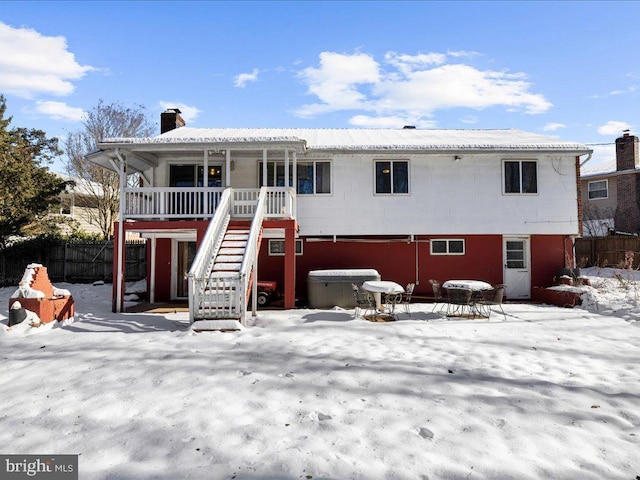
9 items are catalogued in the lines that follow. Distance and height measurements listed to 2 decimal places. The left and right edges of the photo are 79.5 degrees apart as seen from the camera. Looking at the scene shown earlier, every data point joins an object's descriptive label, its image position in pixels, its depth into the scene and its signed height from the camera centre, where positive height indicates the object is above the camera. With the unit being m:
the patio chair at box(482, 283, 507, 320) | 9.24 -1.35
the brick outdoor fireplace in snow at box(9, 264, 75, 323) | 7.59 -0.99
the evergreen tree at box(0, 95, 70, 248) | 16.09 +2.62
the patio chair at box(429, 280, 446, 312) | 10.05 -1.12
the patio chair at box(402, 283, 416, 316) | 9.21 -1.50
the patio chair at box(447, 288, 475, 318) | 9.04 -1.24
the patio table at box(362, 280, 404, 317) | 8.58 -0.92
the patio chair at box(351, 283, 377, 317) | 8.98 -1.23
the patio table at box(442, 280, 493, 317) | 8.86 -0.92
